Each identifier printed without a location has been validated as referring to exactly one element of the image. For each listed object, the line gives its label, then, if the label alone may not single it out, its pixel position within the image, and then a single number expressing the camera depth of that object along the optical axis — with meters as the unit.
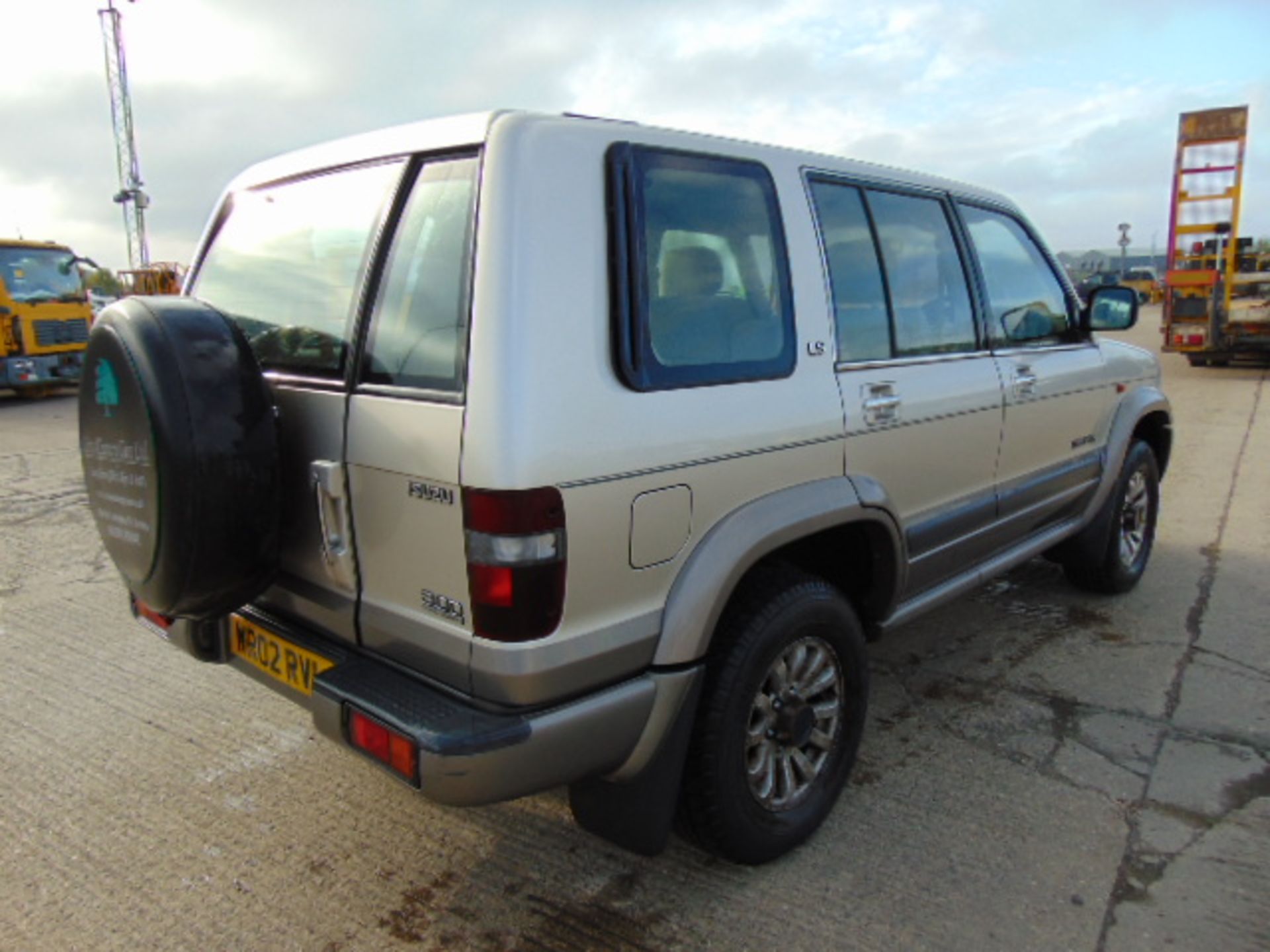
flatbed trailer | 13.77
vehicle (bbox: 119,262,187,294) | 17.45
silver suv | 1.85
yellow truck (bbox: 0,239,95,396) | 12.60
